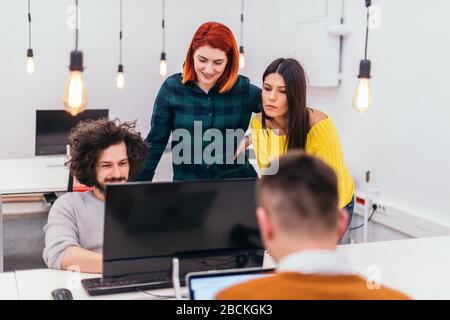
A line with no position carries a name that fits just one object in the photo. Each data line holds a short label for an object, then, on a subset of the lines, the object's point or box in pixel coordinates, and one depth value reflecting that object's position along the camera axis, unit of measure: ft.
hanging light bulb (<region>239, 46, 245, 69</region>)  18.78
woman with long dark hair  8.10
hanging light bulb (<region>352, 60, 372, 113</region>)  7.64
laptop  5.13
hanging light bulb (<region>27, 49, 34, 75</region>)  17.17
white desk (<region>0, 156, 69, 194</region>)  13.19
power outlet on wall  13.76
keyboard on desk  6.55
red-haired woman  9.25
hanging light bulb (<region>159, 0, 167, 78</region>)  18.69
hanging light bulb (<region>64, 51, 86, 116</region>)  5.89
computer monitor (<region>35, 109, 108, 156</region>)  16.48
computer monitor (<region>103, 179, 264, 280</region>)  5.83
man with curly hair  7.11
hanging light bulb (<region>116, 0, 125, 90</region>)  17.88
